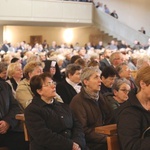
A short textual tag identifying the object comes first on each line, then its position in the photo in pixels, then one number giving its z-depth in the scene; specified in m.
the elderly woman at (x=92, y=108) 5.12
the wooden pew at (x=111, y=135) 3.57
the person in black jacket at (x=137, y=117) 3.26
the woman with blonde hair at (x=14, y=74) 7.02
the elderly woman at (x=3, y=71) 7.08
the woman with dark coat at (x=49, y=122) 4.48
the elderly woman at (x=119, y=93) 5.87
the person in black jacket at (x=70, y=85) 6.88
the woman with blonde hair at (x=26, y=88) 6.18
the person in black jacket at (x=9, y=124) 5.54
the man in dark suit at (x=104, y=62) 10.87
